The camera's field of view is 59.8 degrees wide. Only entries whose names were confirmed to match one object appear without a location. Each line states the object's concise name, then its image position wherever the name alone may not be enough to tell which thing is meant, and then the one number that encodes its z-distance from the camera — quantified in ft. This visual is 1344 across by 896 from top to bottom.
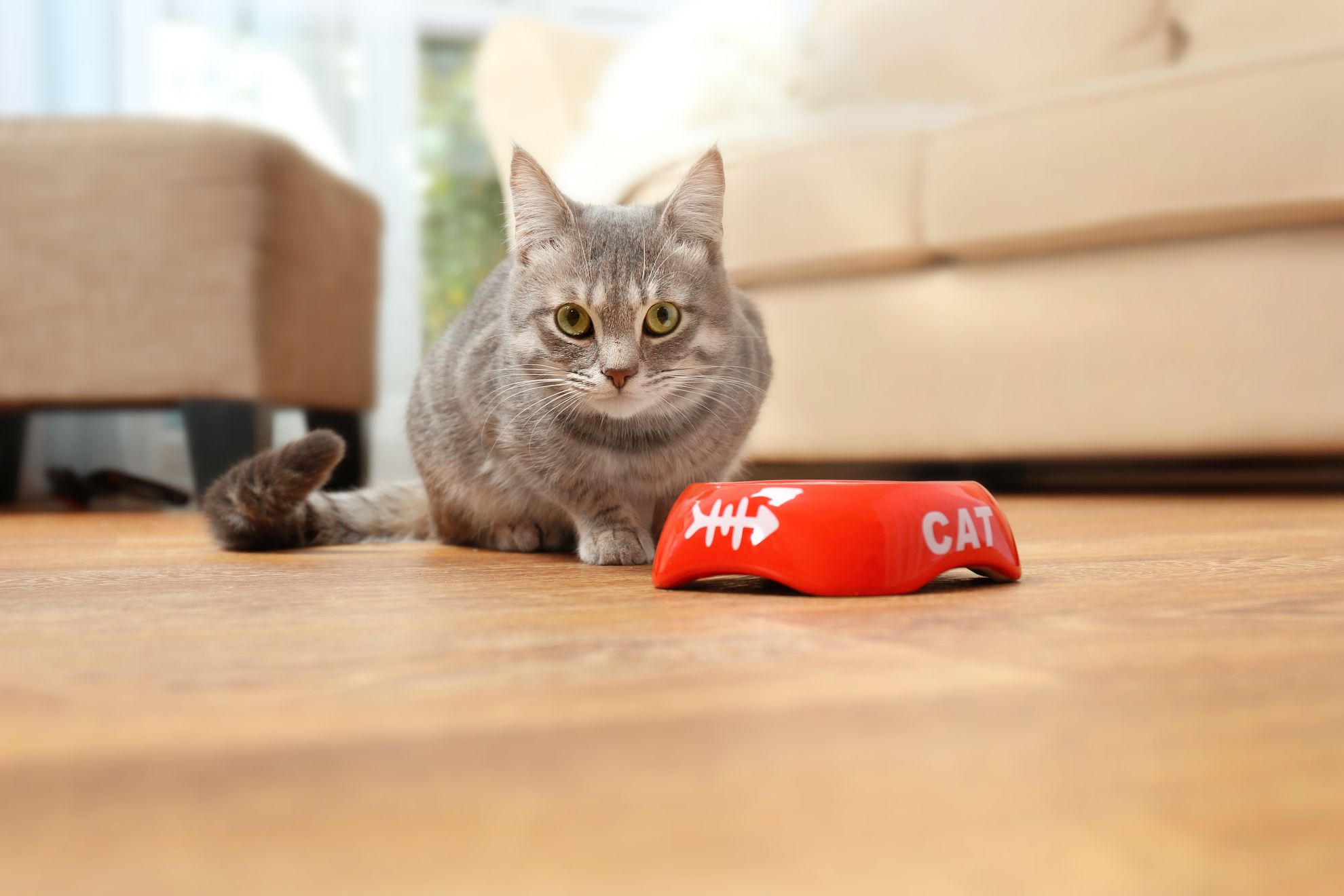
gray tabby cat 3.90
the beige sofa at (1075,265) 6.23
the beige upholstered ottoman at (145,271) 7.38
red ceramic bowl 2.75
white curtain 10.60
